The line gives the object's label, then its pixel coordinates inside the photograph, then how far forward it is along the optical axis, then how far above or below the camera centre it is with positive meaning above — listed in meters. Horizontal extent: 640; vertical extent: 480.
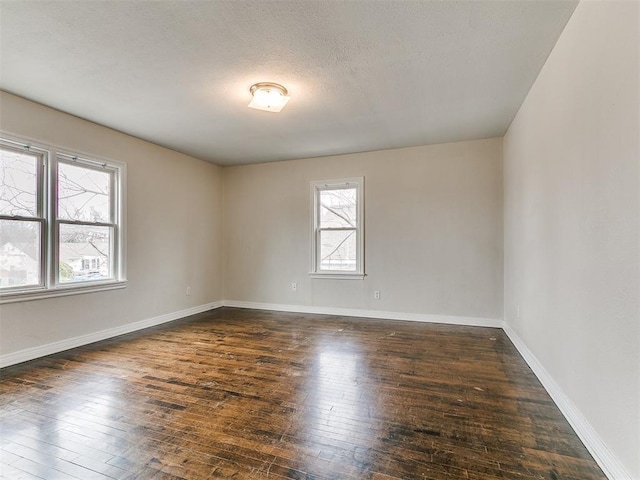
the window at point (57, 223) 3.11 +0.21
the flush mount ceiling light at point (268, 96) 2.89 +1.32
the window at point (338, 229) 5.12 +0.22
